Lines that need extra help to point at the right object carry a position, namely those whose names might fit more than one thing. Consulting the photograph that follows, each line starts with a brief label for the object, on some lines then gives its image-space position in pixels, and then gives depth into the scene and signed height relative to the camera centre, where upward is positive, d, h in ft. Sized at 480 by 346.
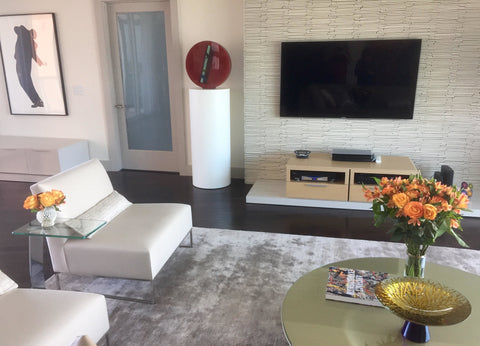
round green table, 5.05 -3.39
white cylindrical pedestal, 14.10 -2.27
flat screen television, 12.76 -0.14
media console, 12.37 -3.30
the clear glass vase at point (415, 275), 4.98 -3.02
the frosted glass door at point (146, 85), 15.80 -0.39
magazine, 5.84 -3.29
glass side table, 7.22 -2.87
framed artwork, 16.55 +0.54
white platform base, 12.72 -4.18
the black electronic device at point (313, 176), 12.87 -3.35
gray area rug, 6.93 -4.48
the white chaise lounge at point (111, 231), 7.68 -3.27
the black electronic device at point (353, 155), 12.87 -2.67
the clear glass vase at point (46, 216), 7.39 -2.62
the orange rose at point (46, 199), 7.23 -2.26
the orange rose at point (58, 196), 7.39 -2.26
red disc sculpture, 14.10 +0.41
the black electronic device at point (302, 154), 13.50 -2.73
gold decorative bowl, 4.87 -2.97
